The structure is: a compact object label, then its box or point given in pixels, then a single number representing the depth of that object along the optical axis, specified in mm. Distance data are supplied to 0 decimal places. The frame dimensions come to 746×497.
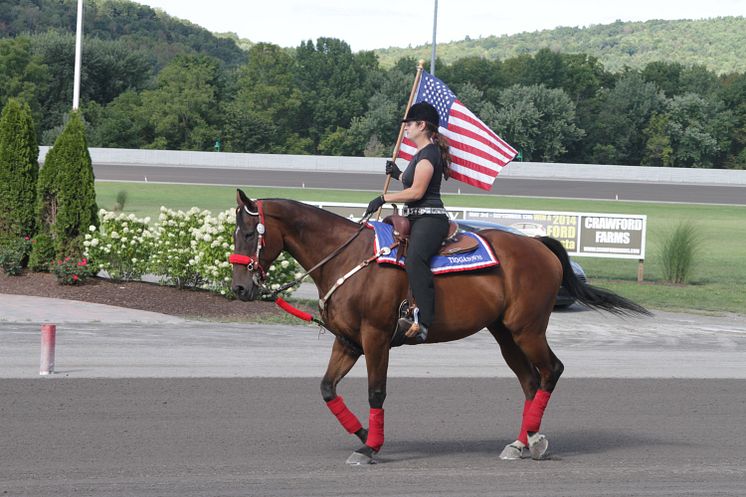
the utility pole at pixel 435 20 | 44312
